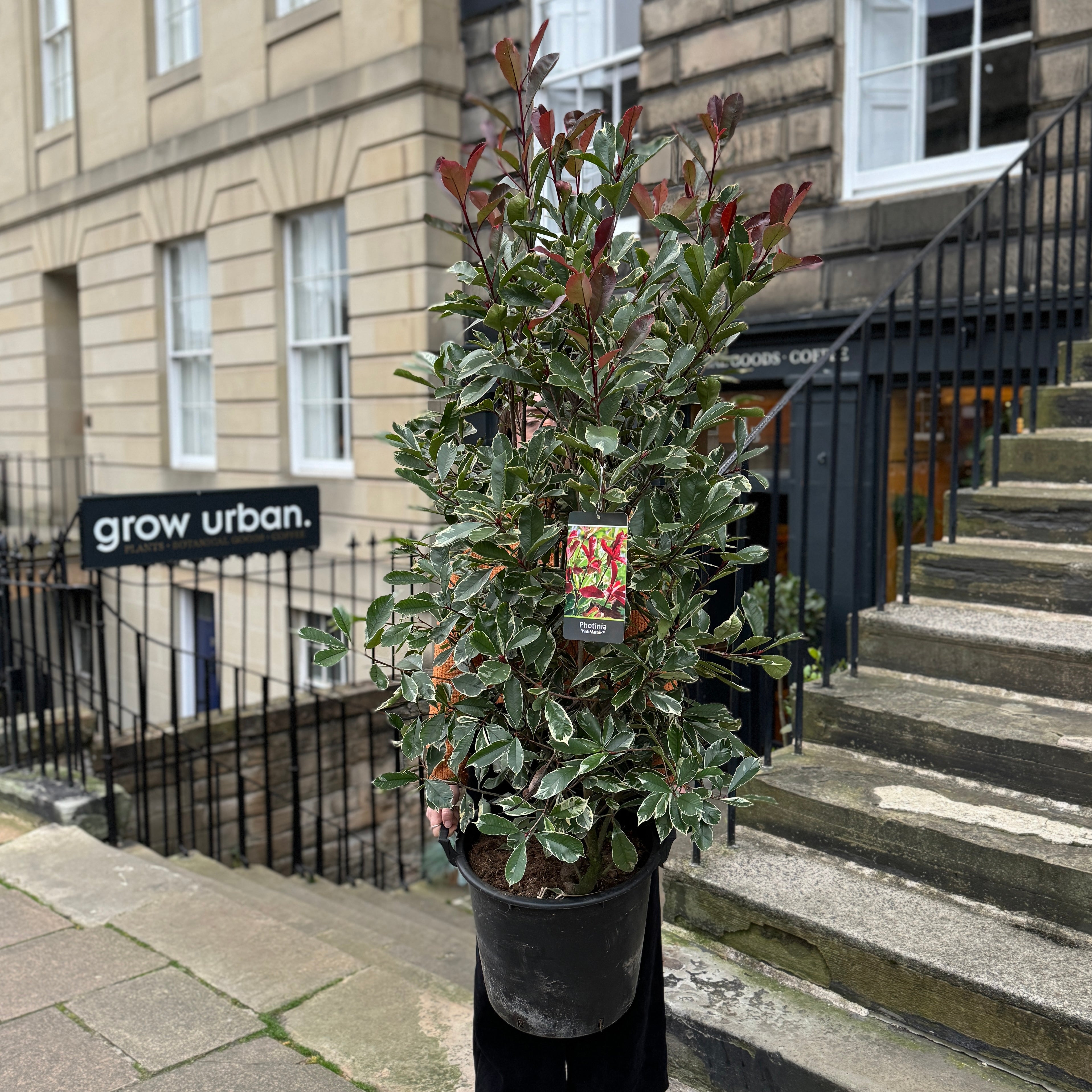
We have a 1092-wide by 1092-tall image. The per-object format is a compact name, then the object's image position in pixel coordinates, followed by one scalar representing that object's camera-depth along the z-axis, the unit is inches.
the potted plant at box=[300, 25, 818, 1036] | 84.3
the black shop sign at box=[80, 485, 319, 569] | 206.2
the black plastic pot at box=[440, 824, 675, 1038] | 86.8
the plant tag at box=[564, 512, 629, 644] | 83.4
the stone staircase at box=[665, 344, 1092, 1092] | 104.1
